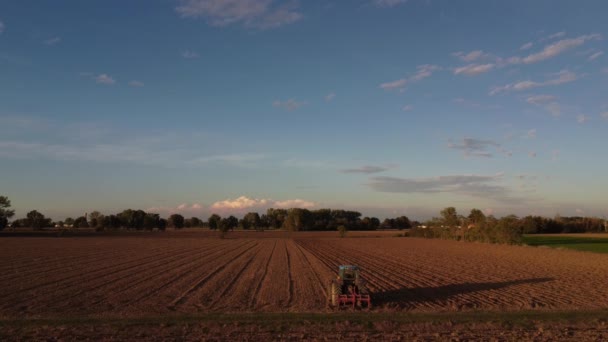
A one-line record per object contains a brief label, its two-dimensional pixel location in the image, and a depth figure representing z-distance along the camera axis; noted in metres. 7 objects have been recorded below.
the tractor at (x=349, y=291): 17.44
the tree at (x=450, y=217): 96.38
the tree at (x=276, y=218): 191.38
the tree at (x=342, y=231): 116.54
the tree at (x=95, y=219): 167.88
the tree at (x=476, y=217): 81.69
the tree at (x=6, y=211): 116.97
